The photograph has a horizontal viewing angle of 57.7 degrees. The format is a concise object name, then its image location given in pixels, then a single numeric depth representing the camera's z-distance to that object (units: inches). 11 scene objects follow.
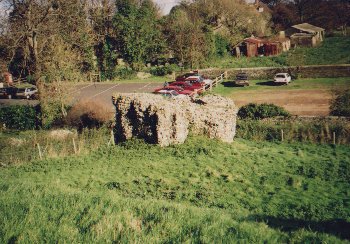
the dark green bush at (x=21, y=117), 1110.4
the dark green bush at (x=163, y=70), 1979.6
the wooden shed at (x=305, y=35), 2260.1
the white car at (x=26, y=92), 1592.0
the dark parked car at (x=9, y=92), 1630.2
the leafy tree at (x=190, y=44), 1936.5
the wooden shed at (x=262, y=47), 2175.2
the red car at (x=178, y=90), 1315.2
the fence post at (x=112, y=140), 815.1
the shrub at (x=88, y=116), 1029.8
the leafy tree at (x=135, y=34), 2043.6
